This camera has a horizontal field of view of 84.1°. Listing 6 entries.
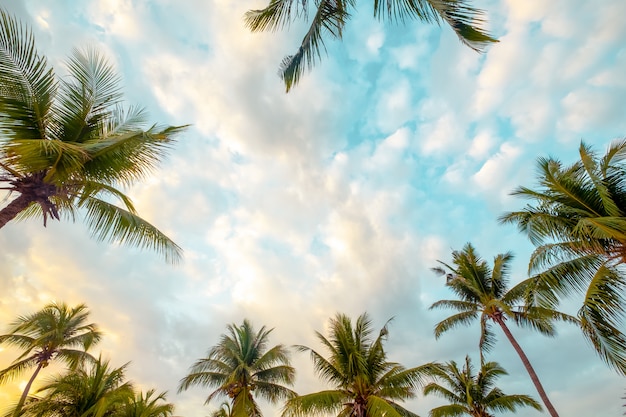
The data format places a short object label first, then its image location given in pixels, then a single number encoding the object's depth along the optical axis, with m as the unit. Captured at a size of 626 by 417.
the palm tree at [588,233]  9.74
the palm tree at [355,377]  16.05
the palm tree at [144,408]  13.23
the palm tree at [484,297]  17.78
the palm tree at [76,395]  12.26
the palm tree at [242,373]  23.16
